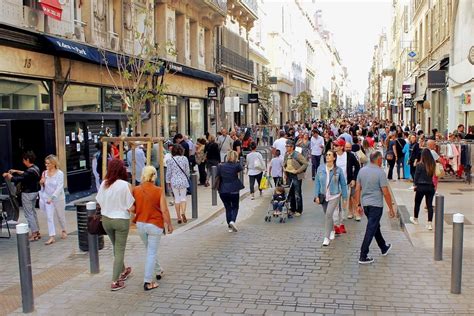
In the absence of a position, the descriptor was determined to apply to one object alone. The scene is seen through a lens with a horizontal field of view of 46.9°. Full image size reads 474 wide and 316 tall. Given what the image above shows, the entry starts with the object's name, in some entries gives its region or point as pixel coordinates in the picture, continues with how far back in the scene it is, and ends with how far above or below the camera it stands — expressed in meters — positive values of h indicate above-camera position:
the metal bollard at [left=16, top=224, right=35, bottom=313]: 6.14 -1.65
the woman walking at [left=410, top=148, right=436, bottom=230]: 10.27 -1.13
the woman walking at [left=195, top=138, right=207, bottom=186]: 18.36 -1.24
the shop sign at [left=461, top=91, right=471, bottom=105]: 22.25 +0.95
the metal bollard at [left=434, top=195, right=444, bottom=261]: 8.14 -1.46
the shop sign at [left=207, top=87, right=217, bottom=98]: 29.55 +1.62
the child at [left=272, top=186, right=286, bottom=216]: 12.08 -1.72
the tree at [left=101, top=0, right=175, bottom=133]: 14.83 +1.71
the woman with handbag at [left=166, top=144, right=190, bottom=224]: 11.65 -1.16
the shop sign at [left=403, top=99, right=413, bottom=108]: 43.20 +1.42
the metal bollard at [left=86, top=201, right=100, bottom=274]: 7.79 -1.85
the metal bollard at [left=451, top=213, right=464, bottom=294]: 6.67 -1.62
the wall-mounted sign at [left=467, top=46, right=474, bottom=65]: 19.92 +2.38
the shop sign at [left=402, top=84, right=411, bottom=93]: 42.56 +2.57
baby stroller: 12.17 -2.10
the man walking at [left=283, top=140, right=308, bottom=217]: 12.27 -1.10
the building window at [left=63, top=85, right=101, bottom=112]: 16.09 +0.75
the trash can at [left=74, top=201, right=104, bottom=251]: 9.13 -1.72
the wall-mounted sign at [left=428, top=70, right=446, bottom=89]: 27.69 +2.13
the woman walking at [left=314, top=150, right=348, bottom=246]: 9.54 -1.18
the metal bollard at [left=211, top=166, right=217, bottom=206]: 14.07 -1.95
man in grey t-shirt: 8.29 -1.19
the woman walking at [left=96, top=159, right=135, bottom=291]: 7.02 -1.10
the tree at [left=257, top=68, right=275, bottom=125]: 41.28 +2.18
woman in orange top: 7.01 -1.20
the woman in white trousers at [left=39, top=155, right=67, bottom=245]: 10.02 -1.25
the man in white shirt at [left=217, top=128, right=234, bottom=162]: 20.08 -0.78
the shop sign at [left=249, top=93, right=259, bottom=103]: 36.38 +1.59
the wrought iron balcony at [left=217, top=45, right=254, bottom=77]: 31.73 +3.88
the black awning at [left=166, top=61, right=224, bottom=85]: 22.06 +2.29
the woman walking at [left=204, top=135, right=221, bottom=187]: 18.08 -1.09
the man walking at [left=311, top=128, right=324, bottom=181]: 19.23 -0.93
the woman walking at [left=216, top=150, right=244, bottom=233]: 10.69 -1.19
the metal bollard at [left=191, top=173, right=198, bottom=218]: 12.22 -1.72
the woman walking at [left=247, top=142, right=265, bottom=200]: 15.08 -1.20
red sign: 13.84 +2.99
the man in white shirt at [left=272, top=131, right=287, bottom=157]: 16.94 -0.72
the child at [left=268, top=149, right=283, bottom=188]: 14.27 -1.21
